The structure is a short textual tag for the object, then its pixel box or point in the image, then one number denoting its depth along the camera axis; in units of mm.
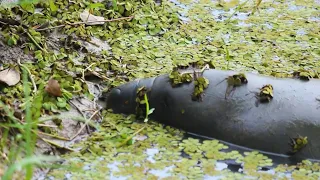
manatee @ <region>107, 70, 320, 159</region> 5579
